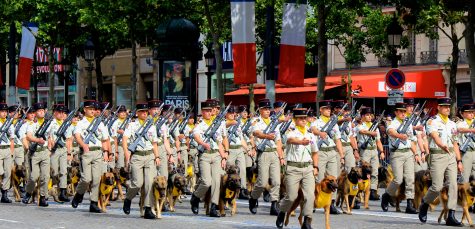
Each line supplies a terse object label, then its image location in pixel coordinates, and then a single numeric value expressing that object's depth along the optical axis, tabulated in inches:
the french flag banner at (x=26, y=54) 1704.0
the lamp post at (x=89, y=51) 1734.7
